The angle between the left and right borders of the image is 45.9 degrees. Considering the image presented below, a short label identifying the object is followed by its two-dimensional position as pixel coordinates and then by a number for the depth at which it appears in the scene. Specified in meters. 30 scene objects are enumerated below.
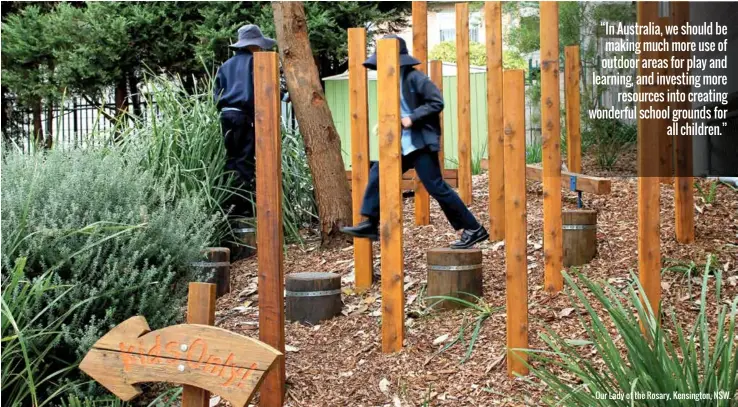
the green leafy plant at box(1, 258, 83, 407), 3.95
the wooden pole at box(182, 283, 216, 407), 3.43
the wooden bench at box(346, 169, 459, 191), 7.39
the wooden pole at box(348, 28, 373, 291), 5.59
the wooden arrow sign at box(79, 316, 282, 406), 3.24
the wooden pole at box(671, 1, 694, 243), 5.20
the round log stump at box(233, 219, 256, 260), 6.80
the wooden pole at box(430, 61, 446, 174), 7.45
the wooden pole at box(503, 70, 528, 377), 4.05
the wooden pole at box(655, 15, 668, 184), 4.00
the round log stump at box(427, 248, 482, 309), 4.91
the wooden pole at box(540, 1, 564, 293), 4.44
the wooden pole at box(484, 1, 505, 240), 6.08
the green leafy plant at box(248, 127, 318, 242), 7.21
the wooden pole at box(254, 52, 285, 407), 4.11
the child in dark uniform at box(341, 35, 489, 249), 5.47
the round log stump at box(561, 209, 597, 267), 5.33
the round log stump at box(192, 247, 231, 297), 5.93
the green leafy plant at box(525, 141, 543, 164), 9.50
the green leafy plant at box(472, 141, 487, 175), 9.40
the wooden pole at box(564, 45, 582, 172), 7.22
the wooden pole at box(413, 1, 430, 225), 6.42
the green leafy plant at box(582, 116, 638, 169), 8.19
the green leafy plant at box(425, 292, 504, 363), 4.49
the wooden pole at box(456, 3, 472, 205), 6.94
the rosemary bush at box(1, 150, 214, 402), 4.21
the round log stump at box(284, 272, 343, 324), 5.18
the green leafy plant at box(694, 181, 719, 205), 6.28
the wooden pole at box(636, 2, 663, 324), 3.92
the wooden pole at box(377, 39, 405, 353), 4.43
